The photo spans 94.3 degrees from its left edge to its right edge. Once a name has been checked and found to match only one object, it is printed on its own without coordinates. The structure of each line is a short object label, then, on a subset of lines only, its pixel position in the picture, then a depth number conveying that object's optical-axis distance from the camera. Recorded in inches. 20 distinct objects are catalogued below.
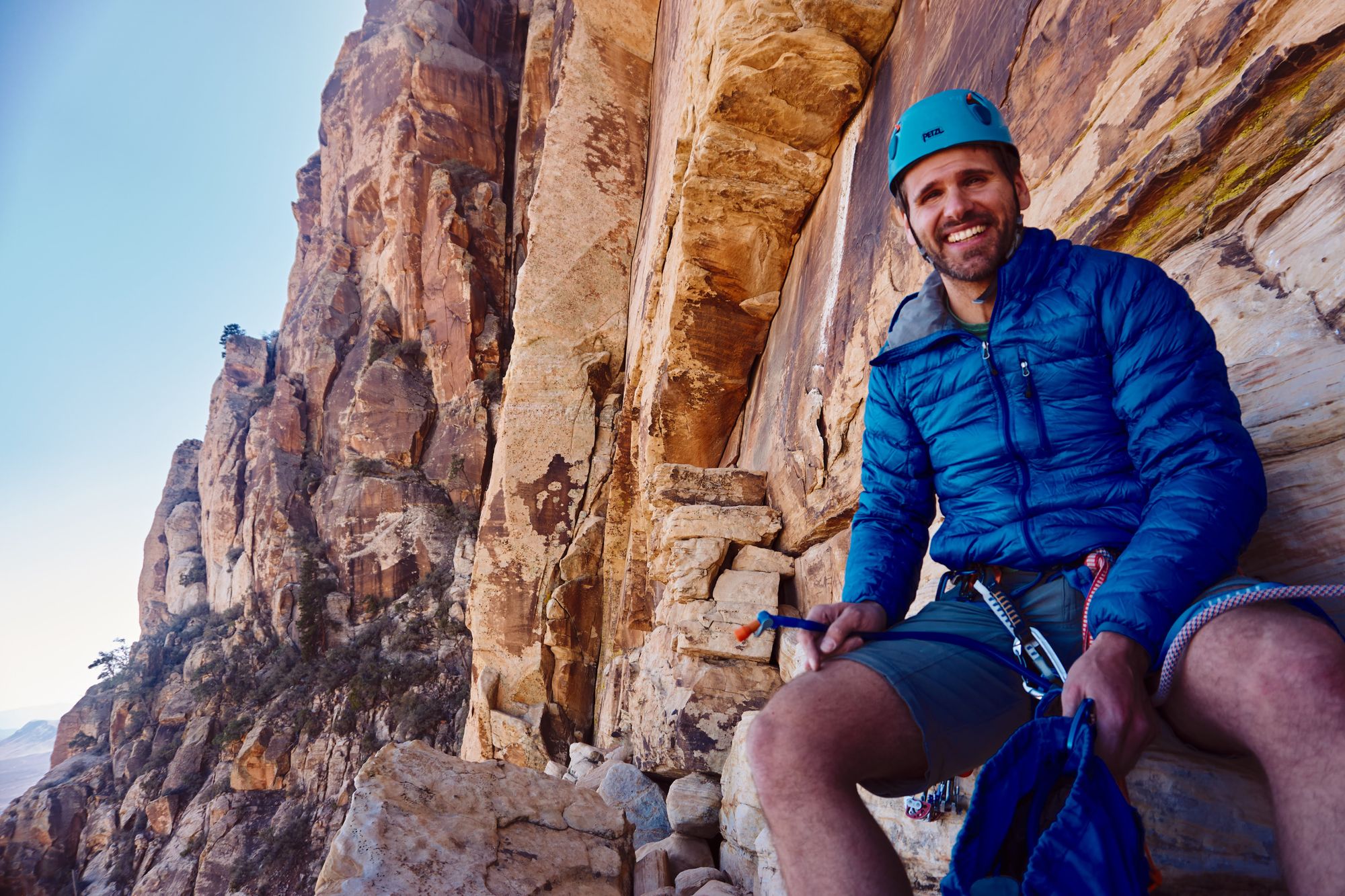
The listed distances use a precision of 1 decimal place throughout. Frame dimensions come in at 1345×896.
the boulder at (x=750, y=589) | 174.6
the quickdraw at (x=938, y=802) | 66.3
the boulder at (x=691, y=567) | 180.7
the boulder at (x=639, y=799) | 153.2
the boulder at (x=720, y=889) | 100.3
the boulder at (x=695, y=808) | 135.4
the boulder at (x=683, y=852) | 124.5
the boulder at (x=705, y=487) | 196.1
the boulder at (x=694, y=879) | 108.4
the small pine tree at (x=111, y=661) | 1100.5
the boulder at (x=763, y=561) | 179.6
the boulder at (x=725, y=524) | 185.3
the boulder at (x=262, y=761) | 711.7
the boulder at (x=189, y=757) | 759.7
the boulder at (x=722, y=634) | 167.6
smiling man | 35.2
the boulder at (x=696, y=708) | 159.2
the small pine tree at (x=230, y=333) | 1177.4
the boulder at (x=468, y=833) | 85.0
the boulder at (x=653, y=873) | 112.7
